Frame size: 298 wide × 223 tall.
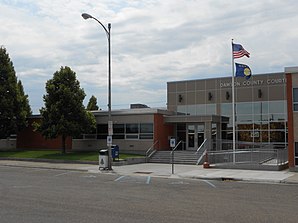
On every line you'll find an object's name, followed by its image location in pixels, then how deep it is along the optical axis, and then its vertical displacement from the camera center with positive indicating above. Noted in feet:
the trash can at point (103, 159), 82.33 -4.37
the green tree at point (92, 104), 207.08 +17.27
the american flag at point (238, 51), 93.76 +19.91
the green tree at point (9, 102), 128.57 +11.14
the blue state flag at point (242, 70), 94.53 +15.65
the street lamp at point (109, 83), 81.56 +10.91
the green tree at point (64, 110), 111.24 +7.67
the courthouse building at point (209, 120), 115.55 +5.15
